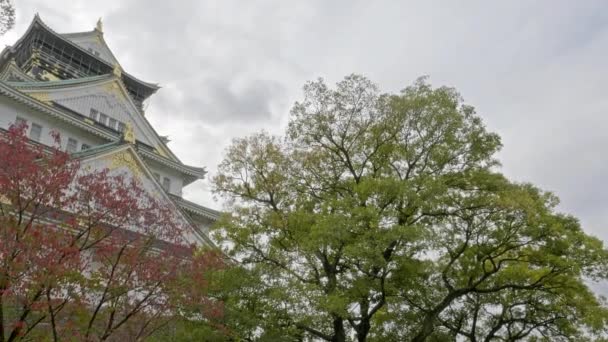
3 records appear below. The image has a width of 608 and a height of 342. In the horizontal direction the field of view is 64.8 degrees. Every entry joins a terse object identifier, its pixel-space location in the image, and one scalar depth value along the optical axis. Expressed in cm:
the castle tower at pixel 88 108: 2019
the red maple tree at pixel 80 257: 752
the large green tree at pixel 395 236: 1202
